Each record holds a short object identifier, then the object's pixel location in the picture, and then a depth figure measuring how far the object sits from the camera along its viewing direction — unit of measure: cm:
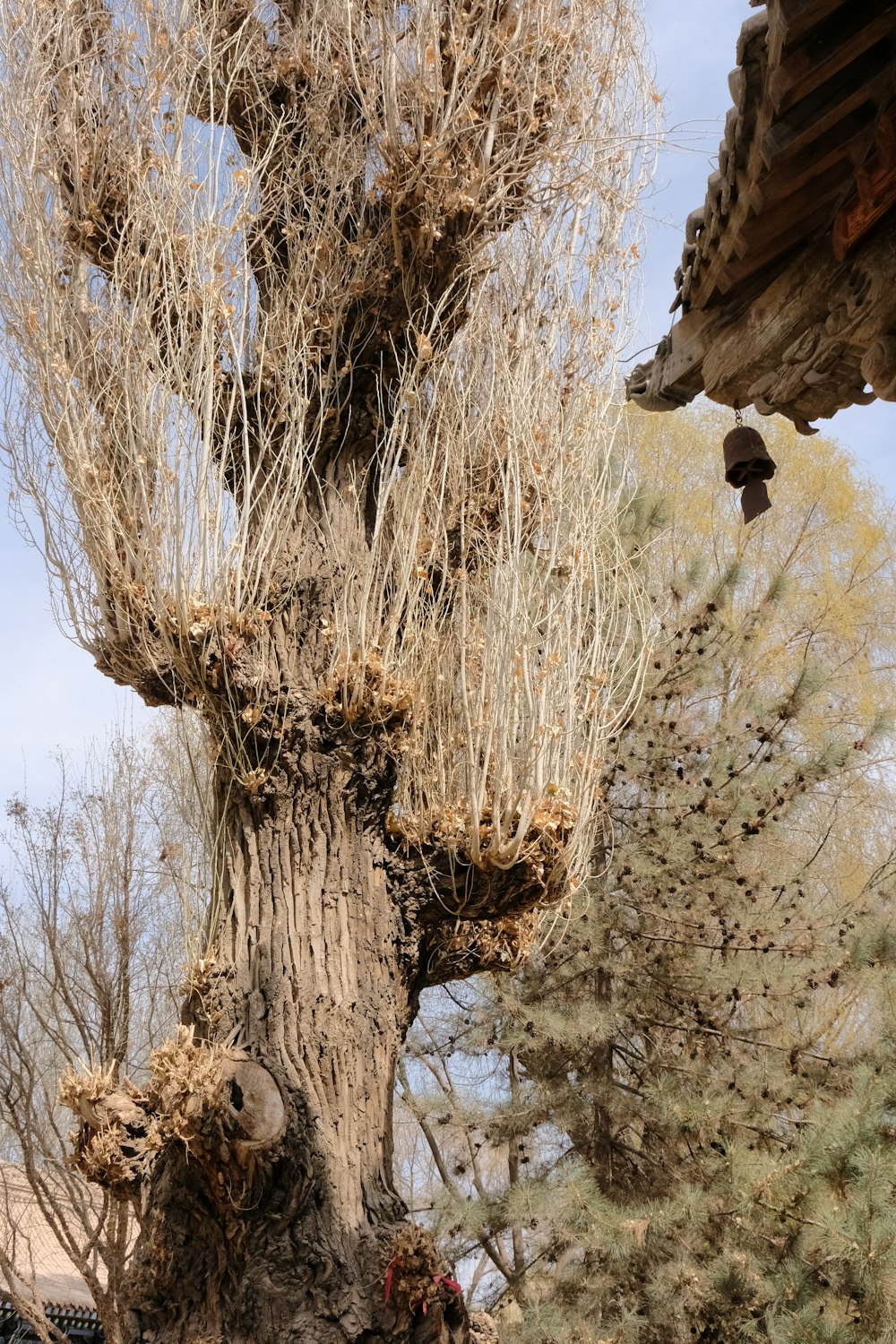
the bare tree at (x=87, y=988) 872
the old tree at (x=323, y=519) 432
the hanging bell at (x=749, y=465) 332
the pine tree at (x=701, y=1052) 577
